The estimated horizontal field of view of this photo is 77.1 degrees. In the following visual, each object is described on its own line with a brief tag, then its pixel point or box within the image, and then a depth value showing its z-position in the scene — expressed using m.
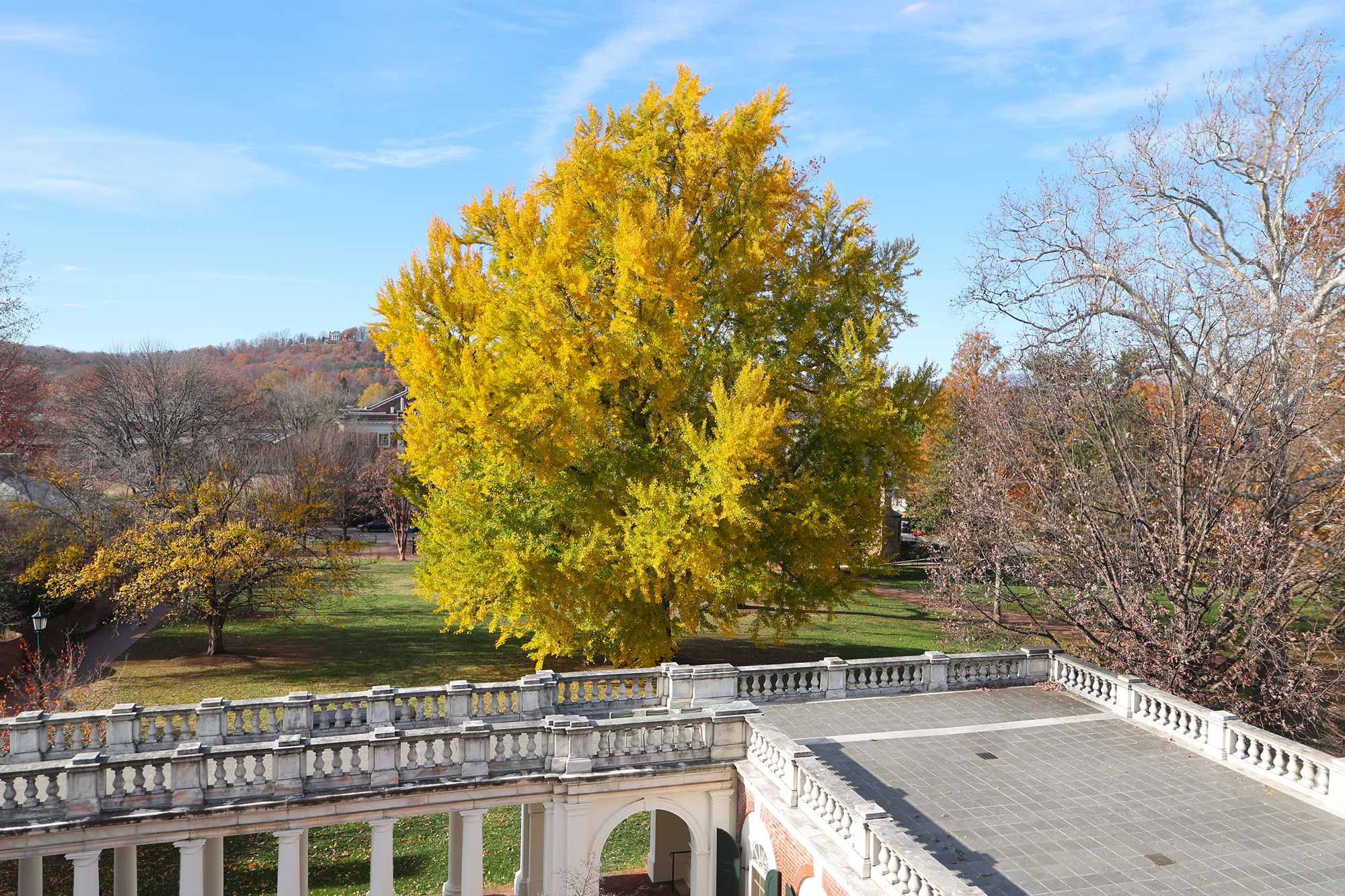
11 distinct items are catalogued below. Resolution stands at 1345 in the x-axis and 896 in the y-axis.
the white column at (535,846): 15.72
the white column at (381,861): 13.26
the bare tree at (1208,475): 16.92
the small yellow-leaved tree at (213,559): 25.92
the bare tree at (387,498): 52.69
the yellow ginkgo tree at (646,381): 18.50
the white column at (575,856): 13.52
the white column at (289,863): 12.71
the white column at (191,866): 12.34
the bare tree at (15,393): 32.25
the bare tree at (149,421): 36.84
